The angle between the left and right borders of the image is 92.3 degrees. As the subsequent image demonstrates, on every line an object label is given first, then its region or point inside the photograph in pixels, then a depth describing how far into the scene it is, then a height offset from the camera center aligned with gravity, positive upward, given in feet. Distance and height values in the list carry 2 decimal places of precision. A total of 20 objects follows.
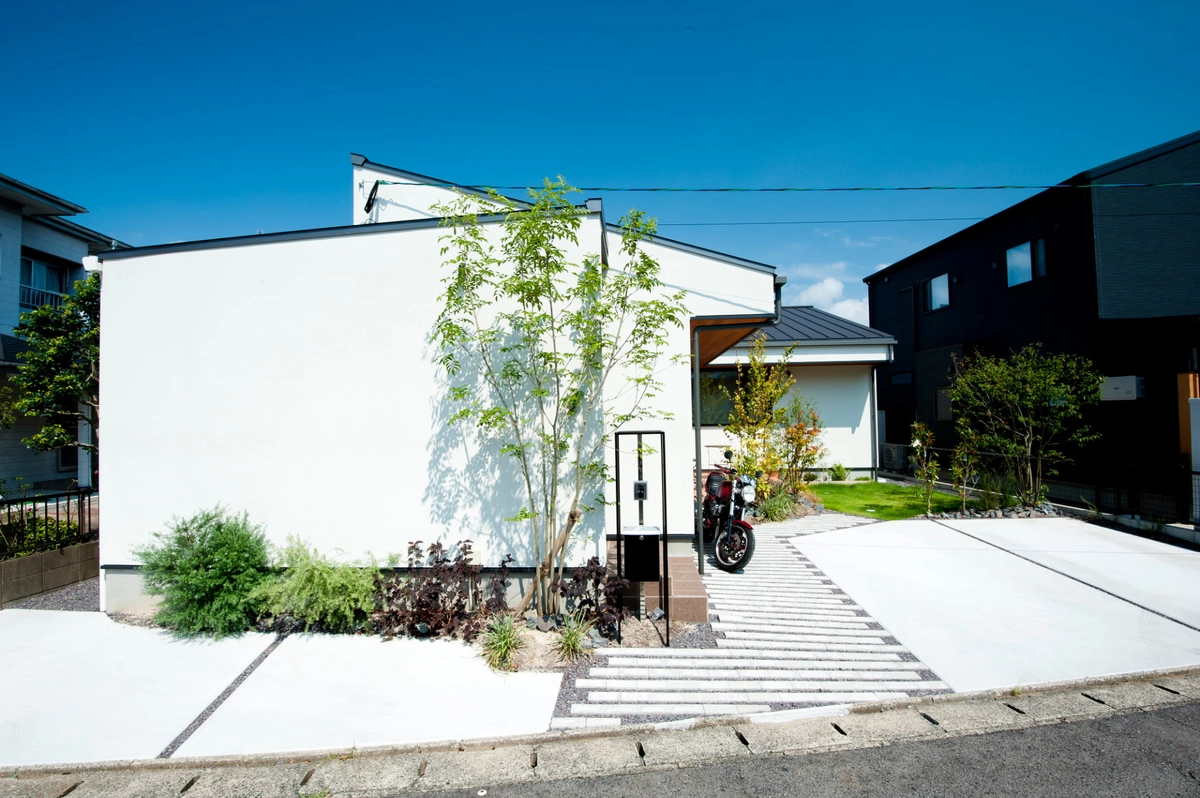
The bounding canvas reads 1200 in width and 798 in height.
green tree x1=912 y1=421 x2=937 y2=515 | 28.73 -2.07
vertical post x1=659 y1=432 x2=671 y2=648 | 13.82 -3.87
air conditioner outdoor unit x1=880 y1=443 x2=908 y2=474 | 44.35 -3.58
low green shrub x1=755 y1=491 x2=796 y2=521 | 28.55 -4.73
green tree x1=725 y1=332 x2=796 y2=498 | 29.78 -0.44
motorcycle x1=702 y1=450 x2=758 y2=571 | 19.47 -3.80
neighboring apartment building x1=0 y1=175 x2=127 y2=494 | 34.55 +10.29
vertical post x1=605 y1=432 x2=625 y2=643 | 14.89 -1.64
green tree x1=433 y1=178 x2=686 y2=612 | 15.03 +1.93
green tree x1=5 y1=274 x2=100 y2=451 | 26.25 +2.85
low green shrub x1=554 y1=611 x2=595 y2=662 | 13.17 -5.21
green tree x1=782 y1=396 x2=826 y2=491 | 31.07 -2.16
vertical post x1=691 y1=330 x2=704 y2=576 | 17.90 -1.56
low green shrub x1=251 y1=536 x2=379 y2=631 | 14.44 -4.40
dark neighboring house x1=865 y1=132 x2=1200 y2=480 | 33.47 +7.18
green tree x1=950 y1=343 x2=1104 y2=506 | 26.40 +0.24
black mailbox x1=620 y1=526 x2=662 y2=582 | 14.33 -3.53
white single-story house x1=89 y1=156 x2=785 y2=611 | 16.08 +0.55
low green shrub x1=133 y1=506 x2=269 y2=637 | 14.56 -3.99
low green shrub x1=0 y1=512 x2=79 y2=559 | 17.97 -3.63
